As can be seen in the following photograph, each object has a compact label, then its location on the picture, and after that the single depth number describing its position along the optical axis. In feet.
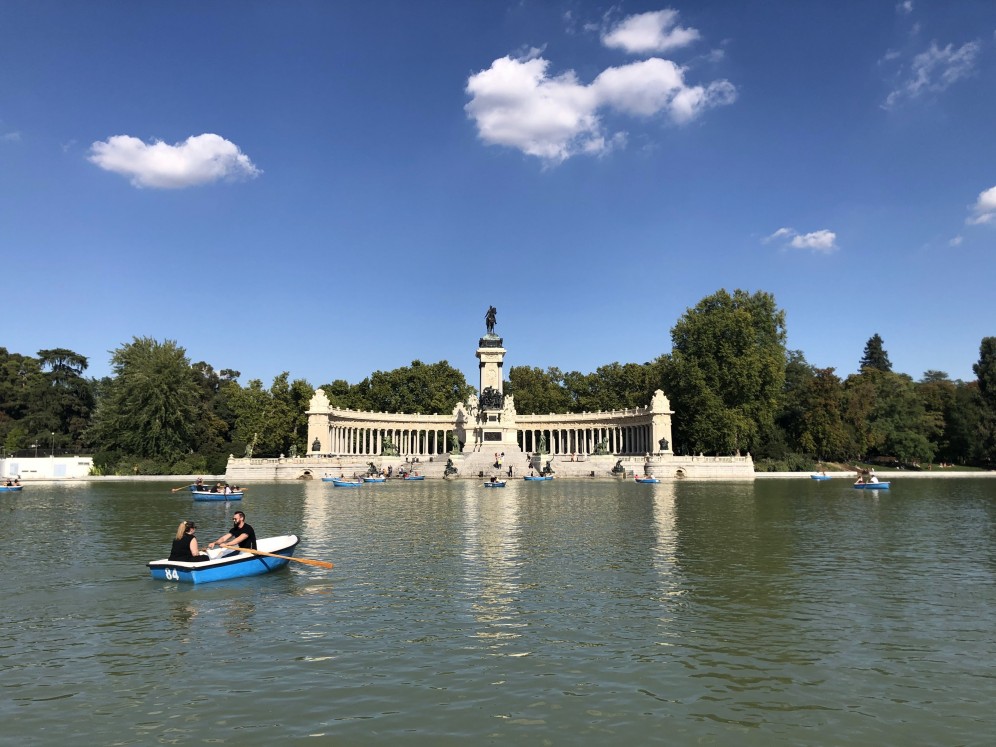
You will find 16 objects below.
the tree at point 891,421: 260.83
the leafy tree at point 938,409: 273.50
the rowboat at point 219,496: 140.05
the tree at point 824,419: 248.52
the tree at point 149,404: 227.20
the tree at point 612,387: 320.91
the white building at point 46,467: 227.81
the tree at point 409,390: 327.39
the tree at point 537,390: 335.26
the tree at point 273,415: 274.36
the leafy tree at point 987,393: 255.29
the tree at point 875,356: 434.30
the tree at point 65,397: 310.24
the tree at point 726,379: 238.48
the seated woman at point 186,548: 56.13
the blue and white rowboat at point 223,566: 55.52
